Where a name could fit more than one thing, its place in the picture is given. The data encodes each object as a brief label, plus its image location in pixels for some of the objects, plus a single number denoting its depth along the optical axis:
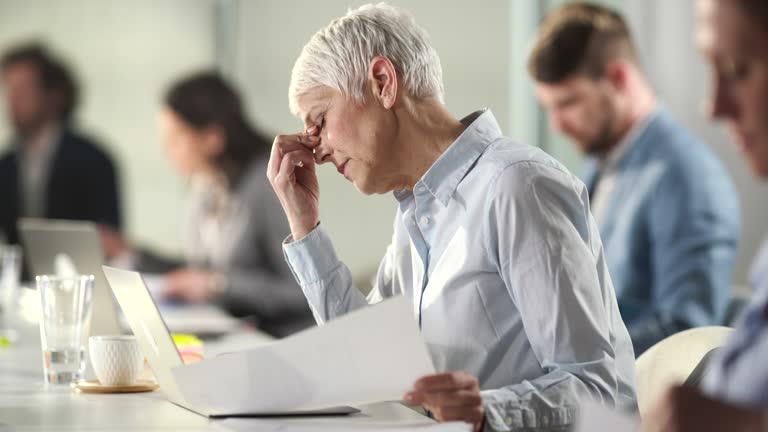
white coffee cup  2.41
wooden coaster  2.40
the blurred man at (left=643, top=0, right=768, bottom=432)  1.71
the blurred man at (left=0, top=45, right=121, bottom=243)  7.40
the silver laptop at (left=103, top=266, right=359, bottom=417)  2.17
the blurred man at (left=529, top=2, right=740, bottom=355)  3.45
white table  2.14
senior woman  2.17
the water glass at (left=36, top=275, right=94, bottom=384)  2.47
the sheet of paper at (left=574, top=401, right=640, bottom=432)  1.78
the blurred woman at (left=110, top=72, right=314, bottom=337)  4.81
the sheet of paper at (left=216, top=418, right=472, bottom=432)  2.10
